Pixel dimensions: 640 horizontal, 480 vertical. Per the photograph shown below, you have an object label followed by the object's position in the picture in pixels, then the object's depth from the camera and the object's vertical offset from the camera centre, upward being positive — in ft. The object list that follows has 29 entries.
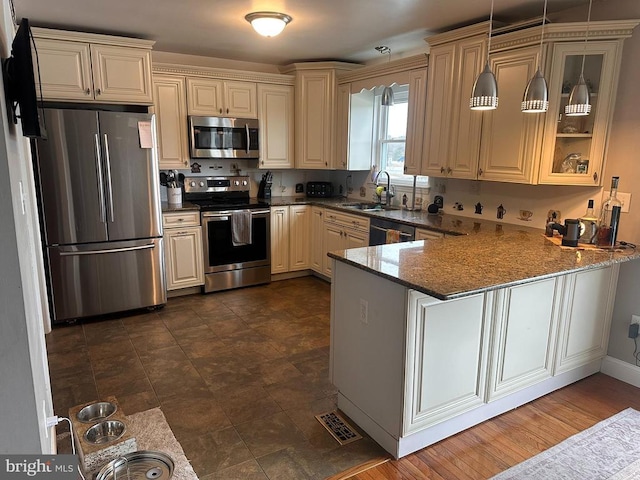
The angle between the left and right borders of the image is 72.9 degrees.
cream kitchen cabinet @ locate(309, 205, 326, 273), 16.37 -2.99
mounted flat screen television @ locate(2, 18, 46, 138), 4.30 +0.77
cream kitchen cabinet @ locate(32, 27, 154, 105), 11.77 +2.56
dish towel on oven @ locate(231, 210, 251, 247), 15.02 -2.31
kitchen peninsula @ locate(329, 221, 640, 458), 6.78 -2.87
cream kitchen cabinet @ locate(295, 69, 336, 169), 16.25 +1.66
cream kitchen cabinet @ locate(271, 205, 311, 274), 16.16 -2.89
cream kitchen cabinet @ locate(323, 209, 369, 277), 14.23 -2.40
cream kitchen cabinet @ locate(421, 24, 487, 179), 11.28 +1.55
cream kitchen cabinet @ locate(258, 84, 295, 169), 16.14 +1.35
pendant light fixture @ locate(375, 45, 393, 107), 14.10 +2.12
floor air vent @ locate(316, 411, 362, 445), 7.56 -4.74
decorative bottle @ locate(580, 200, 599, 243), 9.22 -1.36
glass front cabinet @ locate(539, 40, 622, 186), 9.34 +1.01
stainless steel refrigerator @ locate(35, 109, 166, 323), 11.54 -1.43
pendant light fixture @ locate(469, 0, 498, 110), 7.30 +1.21
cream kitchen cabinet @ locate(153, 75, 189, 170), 14.26 +1.29
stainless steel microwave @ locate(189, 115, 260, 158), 14.94 +0.80
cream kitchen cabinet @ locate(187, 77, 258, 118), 14.76 +2.16
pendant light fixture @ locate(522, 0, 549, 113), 7.37 +1.16
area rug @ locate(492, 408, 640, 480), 6.75 -4.76
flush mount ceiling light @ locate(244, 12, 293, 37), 10.59 +3.37
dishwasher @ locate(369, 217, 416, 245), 12.34 -2.02
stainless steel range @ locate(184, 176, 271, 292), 14.82 -2.55
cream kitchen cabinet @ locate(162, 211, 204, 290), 14.08 -2.94
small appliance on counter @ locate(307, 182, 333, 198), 18.07 -1.15
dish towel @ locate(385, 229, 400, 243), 12.70 -2.16
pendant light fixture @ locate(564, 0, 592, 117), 8.02 +1.16
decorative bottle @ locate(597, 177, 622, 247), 8.96 -1.14
